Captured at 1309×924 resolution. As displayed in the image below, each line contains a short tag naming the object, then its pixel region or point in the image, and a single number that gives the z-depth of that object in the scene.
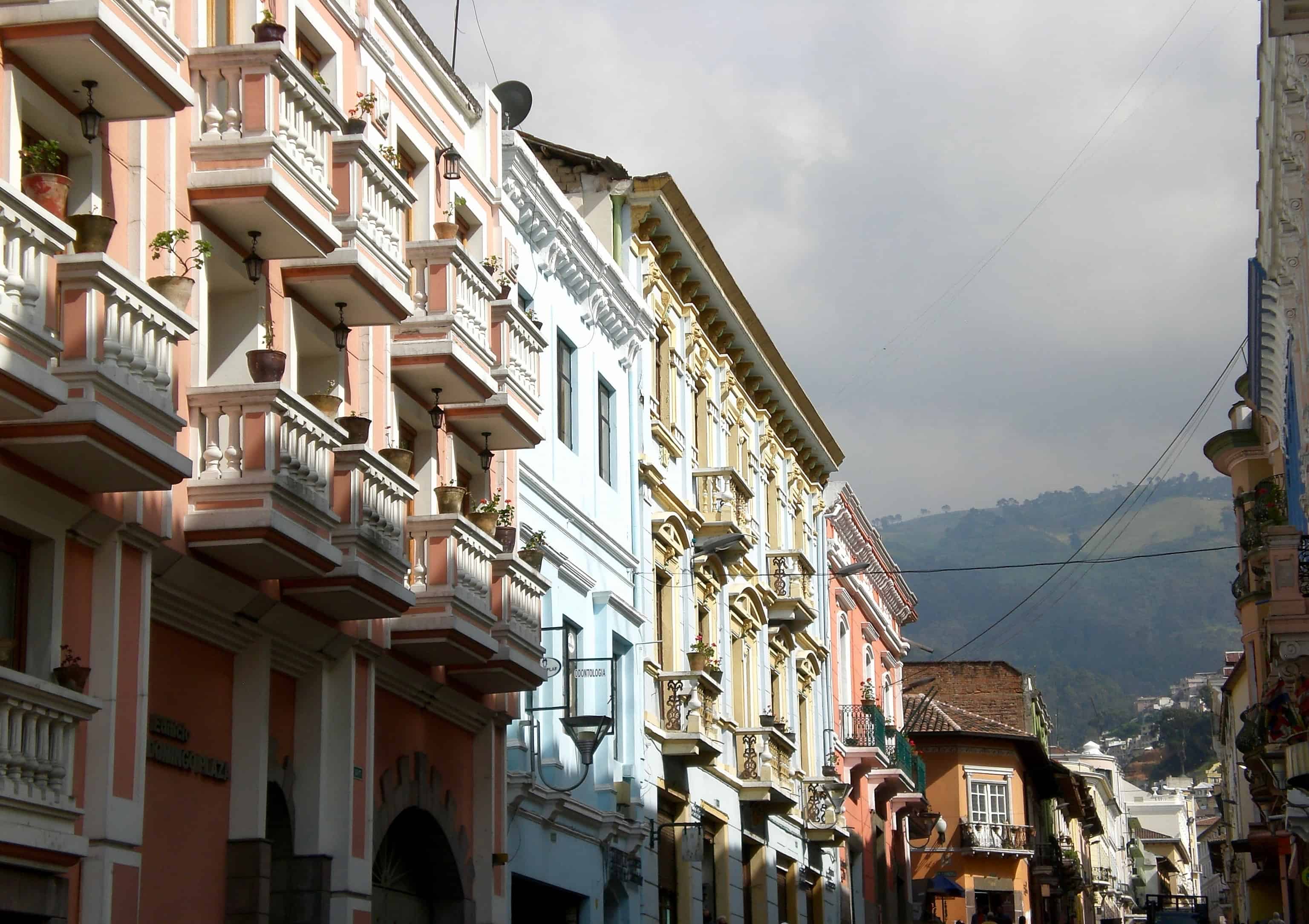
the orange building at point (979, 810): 60.31
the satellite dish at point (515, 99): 26.41
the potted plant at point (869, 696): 45.69
